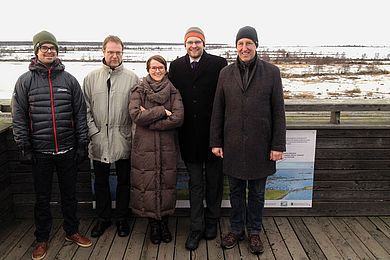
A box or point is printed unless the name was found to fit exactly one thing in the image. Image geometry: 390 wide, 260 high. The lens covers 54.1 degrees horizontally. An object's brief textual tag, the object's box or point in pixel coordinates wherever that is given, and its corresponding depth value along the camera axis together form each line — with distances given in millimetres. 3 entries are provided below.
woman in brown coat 2730
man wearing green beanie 2520
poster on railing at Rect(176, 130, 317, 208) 3258
